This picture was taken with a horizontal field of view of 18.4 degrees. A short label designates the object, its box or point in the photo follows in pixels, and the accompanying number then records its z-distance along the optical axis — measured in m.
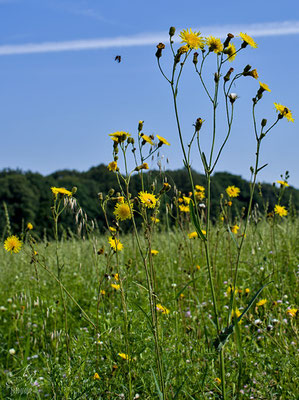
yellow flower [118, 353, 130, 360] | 1.46
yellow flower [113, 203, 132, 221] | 1.42
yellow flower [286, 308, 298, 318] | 1.57
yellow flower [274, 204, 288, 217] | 2.02
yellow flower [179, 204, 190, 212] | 2.03
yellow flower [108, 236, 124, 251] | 1.48
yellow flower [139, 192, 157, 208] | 1.39
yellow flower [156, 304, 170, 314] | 1.60
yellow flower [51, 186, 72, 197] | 1.46
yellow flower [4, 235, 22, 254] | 1.53
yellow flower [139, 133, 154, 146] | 1.45
